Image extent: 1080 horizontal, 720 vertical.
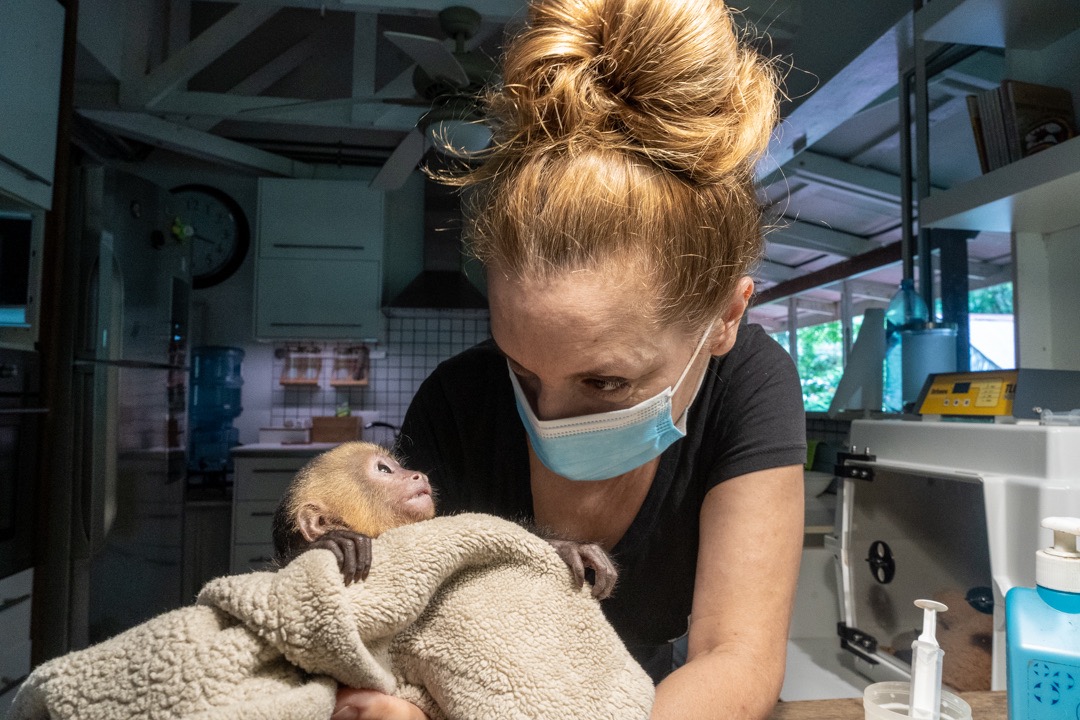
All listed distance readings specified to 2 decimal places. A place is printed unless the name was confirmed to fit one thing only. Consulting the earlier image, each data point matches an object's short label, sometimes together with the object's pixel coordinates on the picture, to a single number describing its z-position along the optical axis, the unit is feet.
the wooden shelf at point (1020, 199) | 4.13
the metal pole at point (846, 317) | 14.67
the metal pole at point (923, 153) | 6.27
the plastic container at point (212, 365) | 15.80
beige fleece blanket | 1.50
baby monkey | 2.83
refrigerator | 9.43
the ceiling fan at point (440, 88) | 8.04
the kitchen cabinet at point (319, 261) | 15.65
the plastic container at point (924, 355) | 6.64
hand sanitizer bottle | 1.72
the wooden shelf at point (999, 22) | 5.01
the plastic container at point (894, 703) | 1.96
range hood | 15.57
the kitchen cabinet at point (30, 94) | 7.95
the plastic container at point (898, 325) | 7.04
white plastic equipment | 3.29
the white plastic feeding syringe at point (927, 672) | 1.90
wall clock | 16.81
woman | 2.22
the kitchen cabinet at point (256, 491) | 13.52
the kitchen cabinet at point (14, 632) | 7.93
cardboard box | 15.12
